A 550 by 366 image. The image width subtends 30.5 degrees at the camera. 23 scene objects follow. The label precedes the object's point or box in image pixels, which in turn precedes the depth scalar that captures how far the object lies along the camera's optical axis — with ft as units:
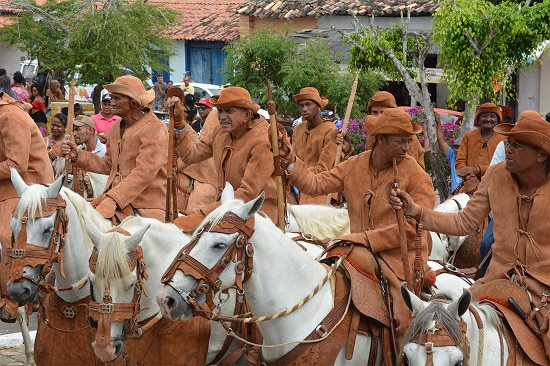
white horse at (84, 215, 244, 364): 19.21
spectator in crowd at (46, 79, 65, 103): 71.46
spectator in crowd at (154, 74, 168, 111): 83.15
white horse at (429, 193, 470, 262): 31.35
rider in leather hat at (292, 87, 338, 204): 34.78
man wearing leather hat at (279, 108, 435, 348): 20.72
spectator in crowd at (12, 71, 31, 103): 67.61
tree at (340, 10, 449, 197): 48.47
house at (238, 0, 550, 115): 71.41
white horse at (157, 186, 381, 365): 17.44
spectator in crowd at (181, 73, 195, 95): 79.56
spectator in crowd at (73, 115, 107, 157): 37.93
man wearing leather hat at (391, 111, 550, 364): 18.79
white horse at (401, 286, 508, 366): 16.51
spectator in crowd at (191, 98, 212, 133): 49.93
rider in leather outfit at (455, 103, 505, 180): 36.70
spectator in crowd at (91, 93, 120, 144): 46.19
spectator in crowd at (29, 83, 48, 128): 63.63
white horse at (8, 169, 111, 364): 21.66
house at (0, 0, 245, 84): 106.22
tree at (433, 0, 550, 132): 46.29
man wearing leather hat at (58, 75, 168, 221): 25.66
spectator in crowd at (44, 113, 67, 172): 41.65
